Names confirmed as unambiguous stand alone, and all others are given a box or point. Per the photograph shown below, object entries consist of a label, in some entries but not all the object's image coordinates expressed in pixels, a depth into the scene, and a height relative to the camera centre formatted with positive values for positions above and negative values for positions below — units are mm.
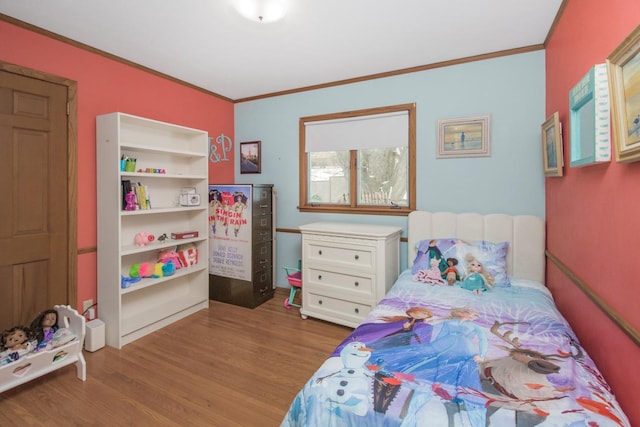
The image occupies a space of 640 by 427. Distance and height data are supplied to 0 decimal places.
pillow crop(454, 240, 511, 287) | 2404 -354
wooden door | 2258 +116
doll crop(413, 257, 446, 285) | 2454 -505
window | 3234 +556
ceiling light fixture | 2049 +1348
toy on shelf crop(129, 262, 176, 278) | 2957 -539
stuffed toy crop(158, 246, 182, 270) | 3152 -447
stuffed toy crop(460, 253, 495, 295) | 2285 -498
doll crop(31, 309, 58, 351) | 2162 -796
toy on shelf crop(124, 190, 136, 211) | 2736 +101
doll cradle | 1909 -941
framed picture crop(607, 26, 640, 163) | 1067 +410
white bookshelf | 2635 -84
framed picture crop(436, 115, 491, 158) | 2850 +677
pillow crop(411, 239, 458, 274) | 2576 -342
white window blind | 3229 +855
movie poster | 3469 -207
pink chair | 3436 -780
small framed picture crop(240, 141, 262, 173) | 4088 +717
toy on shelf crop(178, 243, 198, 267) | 3309 -444
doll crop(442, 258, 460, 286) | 2423 -479
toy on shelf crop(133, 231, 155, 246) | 2969 -246
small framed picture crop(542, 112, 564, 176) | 2031 +447
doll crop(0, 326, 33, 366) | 1969 -841
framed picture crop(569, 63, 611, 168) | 1354 +426
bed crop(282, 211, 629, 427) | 1051 -640
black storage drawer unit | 3484 -635
